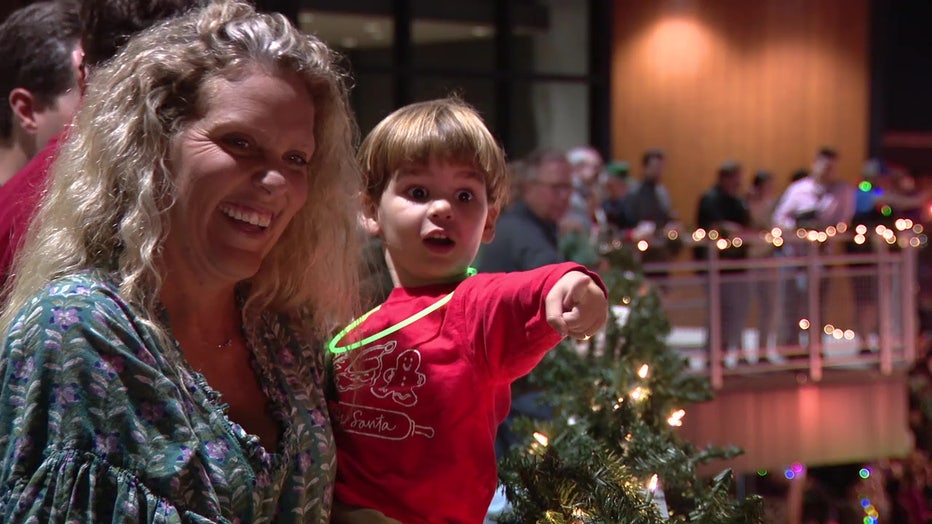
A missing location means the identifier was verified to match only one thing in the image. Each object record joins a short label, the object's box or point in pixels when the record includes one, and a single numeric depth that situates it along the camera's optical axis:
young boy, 2.11
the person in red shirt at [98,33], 2.04
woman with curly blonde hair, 1.58
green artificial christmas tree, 2.19
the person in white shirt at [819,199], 11.14
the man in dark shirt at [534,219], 5.51
